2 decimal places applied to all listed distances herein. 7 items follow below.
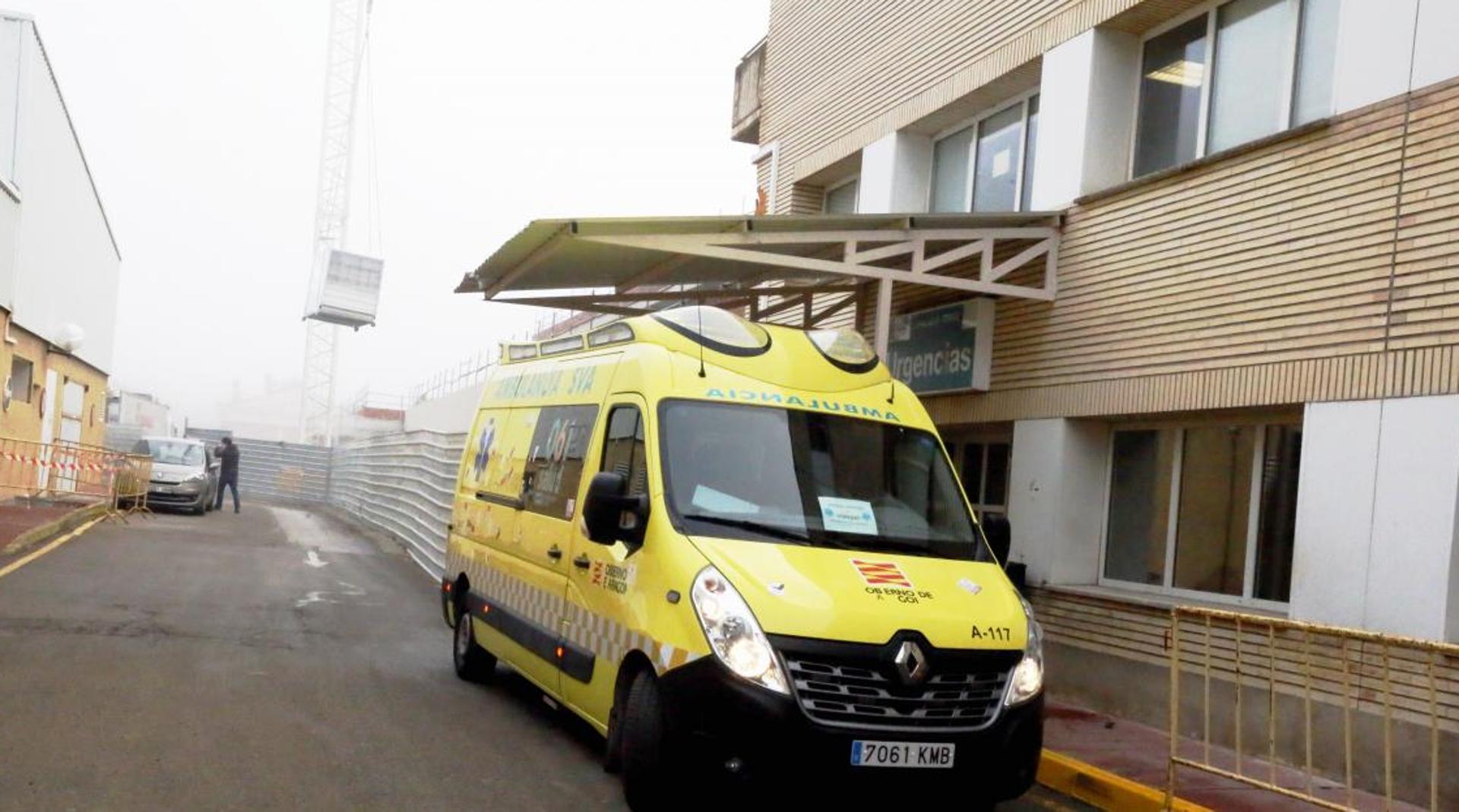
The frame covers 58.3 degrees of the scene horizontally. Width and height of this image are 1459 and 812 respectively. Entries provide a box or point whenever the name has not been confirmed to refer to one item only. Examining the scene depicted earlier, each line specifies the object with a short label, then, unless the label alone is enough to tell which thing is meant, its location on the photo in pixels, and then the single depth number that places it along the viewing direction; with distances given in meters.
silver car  26.39
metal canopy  10.21
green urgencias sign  12.03
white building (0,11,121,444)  23.50
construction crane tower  76.00
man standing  29.64
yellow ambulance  5.82
